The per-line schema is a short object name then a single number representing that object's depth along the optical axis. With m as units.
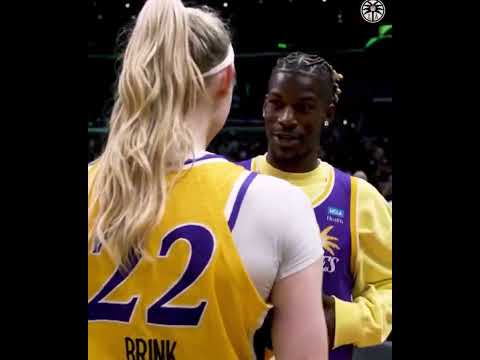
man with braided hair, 2.33
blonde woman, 1.35
